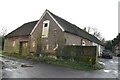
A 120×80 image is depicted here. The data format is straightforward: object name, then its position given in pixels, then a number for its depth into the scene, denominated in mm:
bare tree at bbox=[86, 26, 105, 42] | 33567
